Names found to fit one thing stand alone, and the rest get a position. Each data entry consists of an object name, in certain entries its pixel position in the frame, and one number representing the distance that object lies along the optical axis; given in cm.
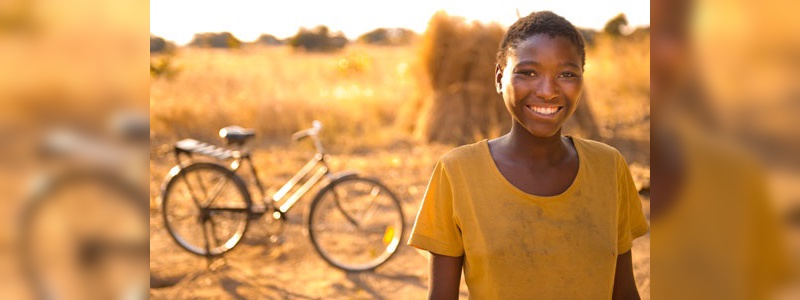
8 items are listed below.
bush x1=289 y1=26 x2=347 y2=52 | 2478
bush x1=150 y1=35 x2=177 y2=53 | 1631
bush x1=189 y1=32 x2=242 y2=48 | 2143
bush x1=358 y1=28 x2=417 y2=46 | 2320
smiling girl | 107
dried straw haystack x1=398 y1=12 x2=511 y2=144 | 962
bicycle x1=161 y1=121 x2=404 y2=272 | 525
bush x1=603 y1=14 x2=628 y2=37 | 1850
